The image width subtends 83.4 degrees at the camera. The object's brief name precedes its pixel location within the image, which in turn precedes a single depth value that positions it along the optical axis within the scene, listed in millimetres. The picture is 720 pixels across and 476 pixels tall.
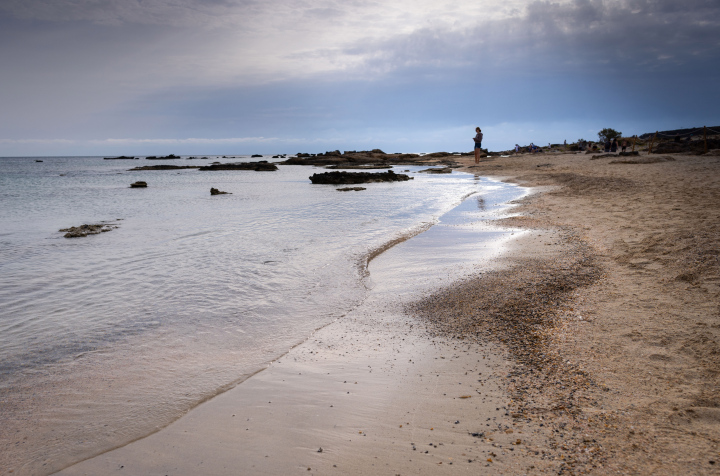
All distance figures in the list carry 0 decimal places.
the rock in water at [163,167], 59844
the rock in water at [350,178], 28828
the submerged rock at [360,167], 48375
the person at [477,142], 35591
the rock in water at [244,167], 51116
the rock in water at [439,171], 37375
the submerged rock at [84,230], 11008
